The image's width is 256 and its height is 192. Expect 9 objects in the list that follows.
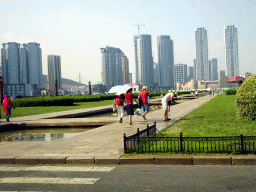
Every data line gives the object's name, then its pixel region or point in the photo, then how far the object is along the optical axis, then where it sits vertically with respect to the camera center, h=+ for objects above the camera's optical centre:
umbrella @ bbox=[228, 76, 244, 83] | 46.71 +1.85
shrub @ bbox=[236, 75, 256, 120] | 12.43 -0.40
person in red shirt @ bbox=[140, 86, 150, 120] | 14.61 -0.36
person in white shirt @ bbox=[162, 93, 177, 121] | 14.61 -0.48
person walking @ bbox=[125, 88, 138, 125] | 13.46 -0.45
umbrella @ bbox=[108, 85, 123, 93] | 15.51 +0.21
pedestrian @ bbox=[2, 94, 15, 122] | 16.55 -0.64
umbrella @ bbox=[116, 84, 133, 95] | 14.18 +0.17
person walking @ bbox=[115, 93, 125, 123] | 14.48 -0.58
